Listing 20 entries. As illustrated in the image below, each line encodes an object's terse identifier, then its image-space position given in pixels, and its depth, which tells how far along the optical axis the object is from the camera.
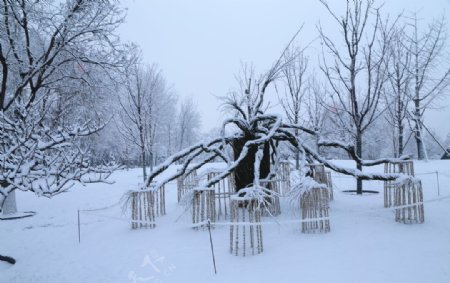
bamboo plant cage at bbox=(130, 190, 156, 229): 6.43
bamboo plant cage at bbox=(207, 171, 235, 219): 6.77
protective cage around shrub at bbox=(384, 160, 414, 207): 6.67
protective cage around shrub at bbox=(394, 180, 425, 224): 5.49
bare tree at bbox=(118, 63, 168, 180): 14.05
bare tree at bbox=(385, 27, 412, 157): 11.50
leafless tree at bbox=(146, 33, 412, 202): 6.62
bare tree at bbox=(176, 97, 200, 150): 37.50
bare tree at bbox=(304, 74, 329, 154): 15.00
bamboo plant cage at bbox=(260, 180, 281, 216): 6.58
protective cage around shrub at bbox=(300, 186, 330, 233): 5.21
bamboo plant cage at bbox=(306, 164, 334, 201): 7.30
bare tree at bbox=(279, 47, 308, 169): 13.93
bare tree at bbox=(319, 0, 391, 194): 8.95
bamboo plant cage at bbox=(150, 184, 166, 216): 7.37
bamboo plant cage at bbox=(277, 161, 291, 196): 8.46
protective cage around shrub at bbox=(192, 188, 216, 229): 5.93
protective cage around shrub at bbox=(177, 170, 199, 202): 8.47
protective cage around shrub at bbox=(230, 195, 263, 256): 4.65
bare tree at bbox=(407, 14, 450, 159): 14.52
